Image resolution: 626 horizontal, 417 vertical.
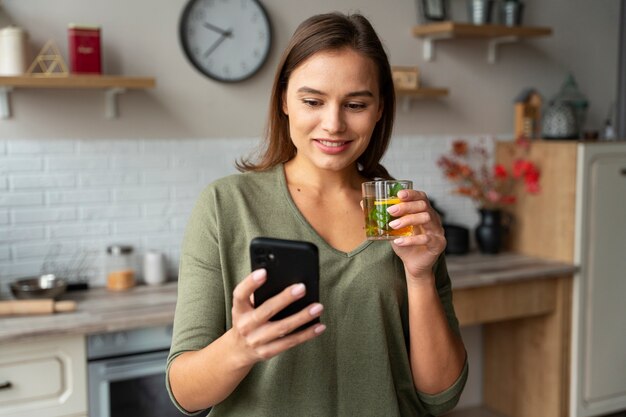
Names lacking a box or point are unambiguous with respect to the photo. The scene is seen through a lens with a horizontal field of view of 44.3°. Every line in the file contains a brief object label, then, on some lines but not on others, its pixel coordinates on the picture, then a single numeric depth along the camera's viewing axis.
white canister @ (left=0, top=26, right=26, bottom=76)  2.98
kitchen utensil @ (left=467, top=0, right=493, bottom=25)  4.07
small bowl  2.97
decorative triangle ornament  3.12
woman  1.34
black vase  4.09
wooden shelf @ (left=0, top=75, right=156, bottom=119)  2.91
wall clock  3.44
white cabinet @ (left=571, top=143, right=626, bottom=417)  3.87
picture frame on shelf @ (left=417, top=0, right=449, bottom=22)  4.03
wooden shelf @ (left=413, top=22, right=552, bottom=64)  3.94
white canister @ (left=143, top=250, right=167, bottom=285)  3.37
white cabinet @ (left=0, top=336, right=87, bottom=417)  2.69
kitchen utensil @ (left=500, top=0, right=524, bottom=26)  4.15
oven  2.82
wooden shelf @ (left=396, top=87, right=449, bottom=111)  3.92
